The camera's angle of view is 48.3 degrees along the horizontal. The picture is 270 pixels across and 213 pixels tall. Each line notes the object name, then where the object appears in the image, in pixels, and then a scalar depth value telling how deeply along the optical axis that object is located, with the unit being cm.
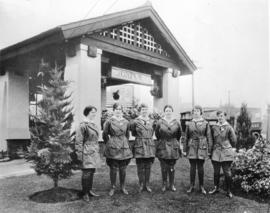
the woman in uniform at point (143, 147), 589
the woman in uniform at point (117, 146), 564
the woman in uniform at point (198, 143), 595
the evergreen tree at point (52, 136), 530
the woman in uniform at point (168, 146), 600
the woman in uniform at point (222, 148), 583
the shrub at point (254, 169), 607
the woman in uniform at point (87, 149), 522
